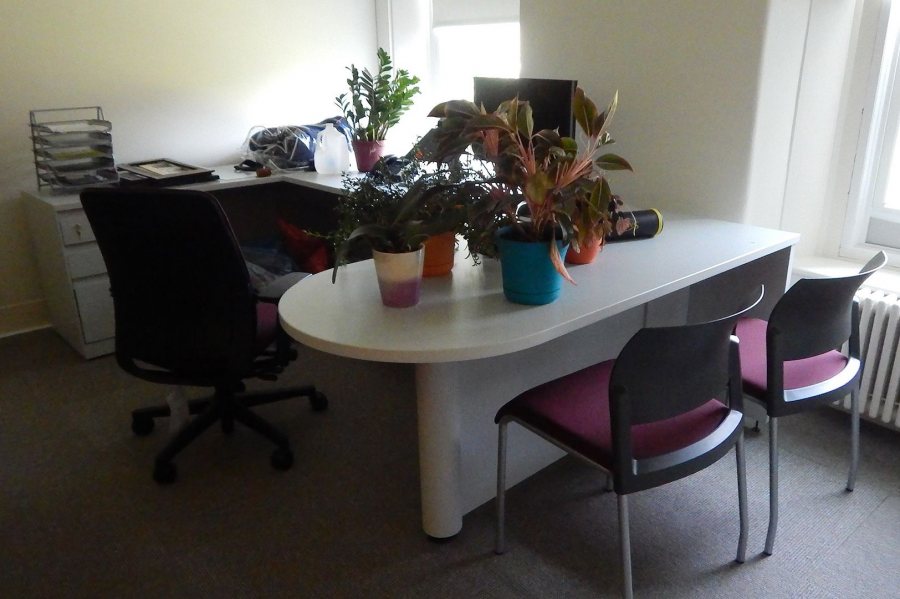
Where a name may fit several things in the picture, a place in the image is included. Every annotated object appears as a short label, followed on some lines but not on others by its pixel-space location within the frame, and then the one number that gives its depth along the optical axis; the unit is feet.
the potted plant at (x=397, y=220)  5.32
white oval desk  5.07
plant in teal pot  5.08
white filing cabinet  10.53
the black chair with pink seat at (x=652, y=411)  4.95
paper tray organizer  10.84
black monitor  8.81
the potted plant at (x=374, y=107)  11.80
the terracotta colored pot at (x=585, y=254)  6.48
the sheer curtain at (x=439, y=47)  13.27
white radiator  7.91
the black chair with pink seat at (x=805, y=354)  5.99
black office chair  6.75
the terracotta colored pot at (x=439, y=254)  6.13
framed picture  11.32
